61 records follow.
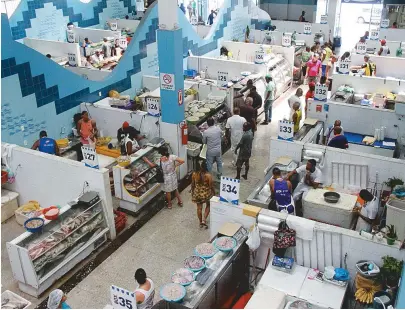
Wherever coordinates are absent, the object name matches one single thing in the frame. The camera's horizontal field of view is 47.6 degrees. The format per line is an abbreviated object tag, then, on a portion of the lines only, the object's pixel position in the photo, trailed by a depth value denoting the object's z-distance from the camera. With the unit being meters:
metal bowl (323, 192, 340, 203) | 7.27
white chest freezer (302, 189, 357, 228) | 7.14
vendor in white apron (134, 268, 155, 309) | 5.44
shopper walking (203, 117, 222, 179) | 9.26
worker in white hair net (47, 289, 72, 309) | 5.20
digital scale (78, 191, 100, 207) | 7.43
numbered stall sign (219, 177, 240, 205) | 6.50
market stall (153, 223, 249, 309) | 5.43
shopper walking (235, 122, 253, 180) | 9.41
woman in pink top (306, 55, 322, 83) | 14.35
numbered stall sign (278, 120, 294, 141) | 8.27
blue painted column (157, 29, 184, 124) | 8.99
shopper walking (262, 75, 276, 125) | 12.35
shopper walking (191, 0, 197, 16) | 22.68
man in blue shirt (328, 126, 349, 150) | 8.77
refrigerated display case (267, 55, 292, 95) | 14.55
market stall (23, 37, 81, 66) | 13.90
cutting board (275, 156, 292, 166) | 8.30
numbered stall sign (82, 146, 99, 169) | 7.59
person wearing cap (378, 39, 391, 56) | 14.68
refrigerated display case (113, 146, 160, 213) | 8.67
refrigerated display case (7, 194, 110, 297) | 6.70
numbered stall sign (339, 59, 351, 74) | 12.31
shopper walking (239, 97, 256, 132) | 10.78
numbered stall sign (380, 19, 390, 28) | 17.26
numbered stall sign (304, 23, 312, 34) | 17.84
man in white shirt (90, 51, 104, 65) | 14.40
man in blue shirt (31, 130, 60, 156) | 9.09
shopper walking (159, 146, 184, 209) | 8.48
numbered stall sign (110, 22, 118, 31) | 17.50
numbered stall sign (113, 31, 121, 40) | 16.05
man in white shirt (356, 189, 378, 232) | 6.79
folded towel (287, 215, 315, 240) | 6.07
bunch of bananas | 5.56
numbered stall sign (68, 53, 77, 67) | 12.94
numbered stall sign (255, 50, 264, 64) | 13.38
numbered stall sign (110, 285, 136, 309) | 5.01
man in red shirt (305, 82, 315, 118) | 11.51
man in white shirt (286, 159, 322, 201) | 7.77
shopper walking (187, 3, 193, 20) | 22.44
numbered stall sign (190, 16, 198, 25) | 19.12
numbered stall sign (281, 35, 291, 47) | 16.05
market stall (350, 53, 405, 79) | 13.44
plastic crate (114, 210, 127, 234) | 8.23
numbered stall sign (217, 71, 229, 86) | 12.03
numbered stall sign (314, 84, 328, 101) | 10.34
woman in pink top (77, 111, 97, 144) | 9.99
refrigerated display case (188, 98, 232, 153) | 10.41
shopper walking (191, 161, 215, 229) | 7.83
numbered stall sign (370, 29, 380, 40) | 15.70
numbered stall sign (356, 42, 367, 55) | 14.58
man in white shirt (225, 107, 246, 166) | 10.12
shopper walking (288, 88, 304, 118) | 11.02
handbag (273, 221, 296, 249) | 6.07
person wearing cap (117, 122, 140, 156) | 9.57
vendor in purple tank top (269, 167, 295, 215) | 7.12
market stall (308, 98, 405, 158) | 9.59
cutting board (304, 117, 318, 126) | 10.07
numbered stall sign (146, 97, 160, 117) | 9.71
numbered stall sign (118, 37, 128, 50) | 15.70
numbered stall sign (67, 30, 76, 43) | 15.79
